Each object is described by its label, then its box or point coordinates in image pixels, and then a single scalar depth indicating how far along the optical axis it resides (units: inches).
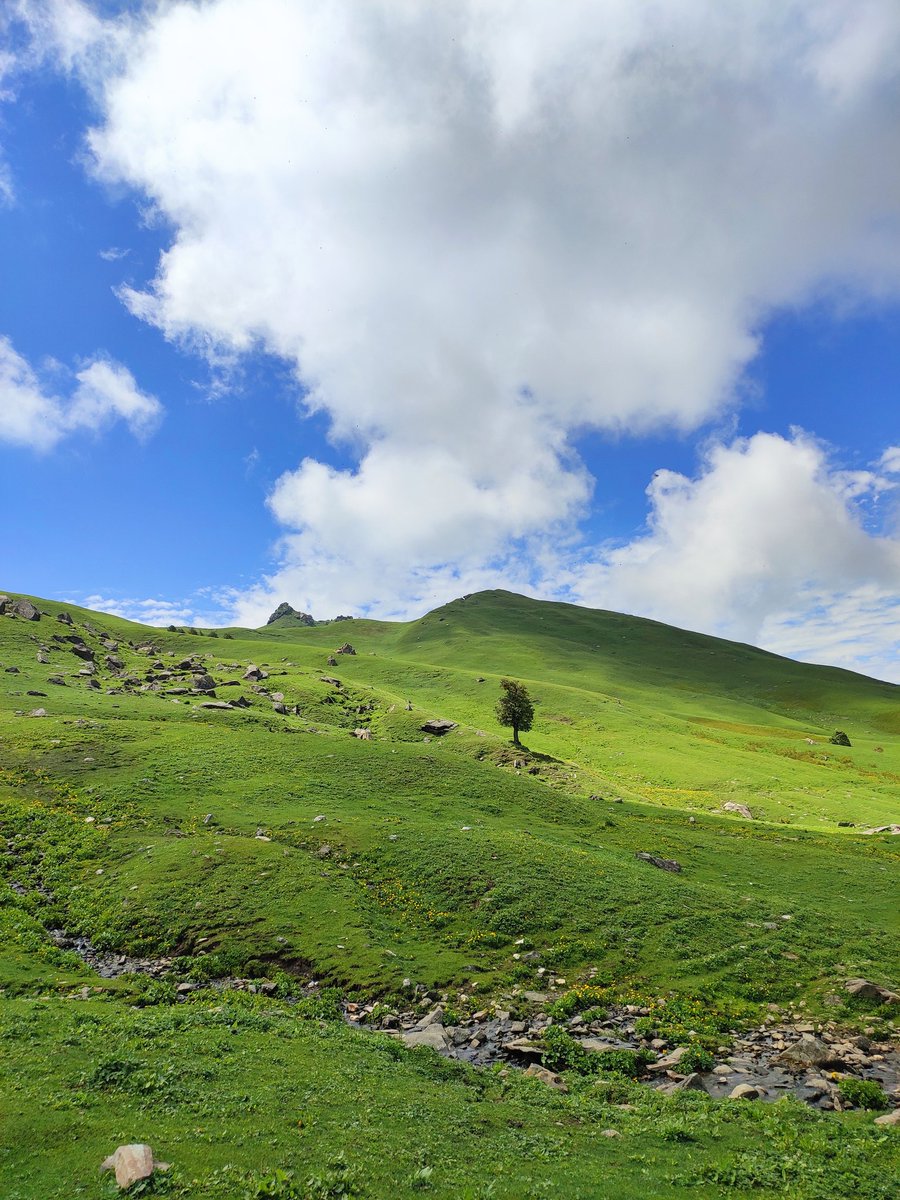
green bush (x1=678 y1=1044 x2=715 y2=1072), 704.0
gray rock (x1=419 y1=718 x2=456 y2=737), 3095.5
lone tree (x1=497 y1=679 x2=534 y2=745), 3152.1
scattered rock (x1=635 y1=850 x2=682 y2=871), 1504.7
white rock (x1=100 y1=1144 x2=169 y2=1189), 393.4
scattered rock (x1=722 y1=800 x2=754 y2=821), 2459.4
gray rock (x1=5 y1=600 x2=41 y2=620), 4286.4
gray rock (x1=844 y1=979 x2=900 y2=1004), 850.8
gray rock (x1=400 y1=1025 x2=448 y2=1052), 751.7
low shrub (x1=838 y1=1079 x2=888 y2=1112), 626.5
